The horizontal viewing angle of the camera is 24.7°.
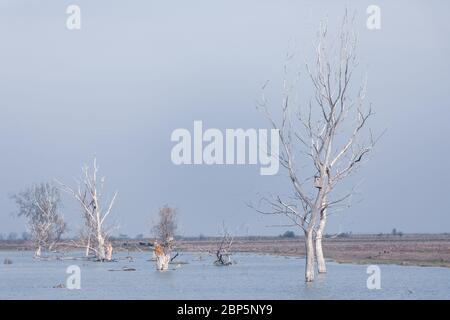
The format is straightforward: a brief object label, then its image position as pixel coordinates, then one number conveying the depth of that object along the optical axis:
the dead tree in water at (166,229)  54.75
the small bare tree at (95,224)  61.47
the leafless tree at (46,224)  79.62
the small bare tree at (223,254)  54.81
